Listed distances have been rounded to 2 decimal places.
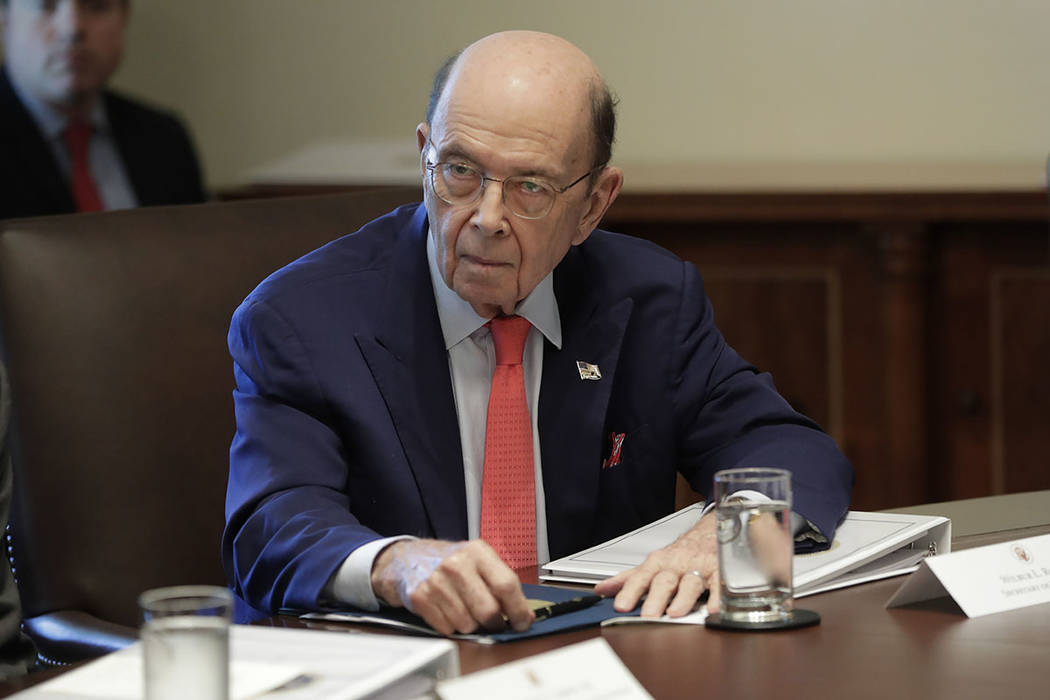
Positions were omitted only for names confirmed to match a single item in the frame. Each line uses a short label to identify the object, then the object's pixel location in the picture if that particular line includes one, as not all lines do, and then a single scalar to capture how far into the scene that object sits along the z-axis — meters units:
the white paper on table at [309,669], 4.36
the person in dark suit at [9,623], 4.84
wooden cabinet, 7.03
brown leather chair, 5.08
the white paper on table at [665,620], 4.60
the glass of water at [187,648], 4.29
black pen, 4.61
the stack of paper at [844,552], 4.72
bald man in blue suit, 4.92
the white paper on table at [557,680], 4.37
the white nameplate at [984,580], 4.62
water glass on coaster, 4.58
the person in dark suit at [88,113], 8.03
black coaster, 4.57
